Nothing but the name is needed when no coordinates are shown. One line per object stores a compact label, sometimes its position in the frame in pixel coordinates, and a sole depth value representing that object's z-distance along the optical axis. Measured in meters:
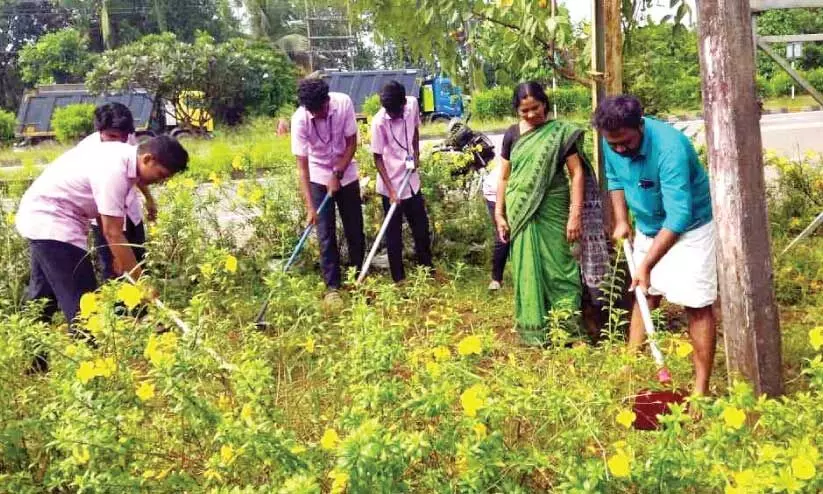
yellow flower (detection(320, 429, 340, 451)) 1.67
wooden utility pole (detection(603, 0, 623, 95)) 3.91
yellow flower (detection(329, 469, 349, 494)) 1.59
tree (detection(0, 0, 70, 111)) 32.25
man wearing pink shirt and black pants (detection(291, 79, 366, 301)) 4.62
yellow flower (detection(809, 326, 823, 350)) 1.83
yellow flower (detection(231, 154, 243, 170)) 5.49
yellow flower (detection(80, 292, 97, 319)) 2.11
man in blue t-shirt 2.82
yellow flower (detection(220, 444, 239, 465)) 1.73
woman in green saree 3.72
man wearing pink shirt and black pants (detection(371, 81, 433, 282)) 4.80
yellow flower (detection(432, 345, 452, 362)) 1.94
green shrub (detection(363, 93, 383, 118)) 19.14
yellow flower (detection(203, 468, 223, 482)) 1.77
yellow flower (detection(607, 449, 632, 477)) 1.51
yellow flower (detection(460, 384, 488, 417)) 1.66
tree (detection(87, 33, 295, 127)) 17.28
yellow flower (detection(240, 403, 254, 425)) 1.79
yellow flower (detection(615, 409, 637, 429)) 1.66
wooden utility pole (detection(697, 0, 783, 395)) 2.41
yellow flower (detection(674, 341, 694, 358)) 2.05
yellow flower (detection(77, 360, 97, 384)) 1.90
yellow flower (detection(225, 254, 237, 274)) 2.27
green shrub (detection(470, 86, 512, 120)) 21.86
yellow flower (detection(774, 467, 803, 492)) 1.44
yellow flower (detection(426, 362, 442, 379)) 1.87
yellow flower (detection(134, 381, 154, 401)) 1.83
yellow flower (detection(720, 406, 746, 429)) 1.63
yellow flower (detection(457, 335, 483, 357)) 1.91
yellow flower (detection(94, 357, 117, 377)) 1.94
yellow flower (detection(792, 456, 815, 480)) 1.45
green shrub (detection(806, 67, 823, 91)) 22.36
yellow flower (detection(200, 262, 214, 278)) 2.38
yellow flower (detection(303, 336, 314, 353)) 2.25
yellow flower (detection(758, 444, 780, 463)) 1.55
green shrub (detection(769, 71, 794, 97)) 24.48
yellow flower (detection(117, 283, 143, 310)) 2.02
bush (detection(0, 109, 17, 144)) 20.62
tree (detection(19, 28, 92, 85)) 27.59
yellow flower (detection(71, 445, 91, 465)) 1.80
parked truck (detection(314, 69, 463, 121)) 21.36
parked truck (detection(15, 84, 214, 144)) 19.38
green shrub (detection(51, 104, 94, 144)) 18.47
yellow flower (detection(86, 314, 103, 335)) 2.09
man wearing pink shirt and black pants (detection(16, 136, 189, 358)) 3.09
